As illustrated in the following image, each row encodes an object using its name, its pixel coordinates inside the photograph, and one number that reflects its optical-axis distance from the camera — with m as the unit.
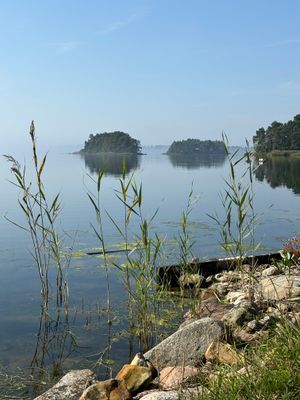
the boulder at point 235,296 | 8.68
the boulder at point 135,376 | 5.48
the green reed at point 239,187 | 7.41
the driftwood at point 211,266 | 11.27
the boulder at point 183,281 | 8.18
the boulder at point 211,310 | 7.74
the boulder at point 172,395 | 4.23
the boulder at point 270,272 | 10.99
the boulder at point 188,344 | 5.93
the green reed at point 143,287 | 7.33
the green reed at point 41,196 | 7.71
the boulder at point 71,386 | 5.71
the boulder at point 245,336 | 5.70
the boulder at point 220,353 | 5.28
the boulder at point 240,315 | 6.41
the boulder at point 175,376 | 5.07
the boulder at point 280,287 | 7.76
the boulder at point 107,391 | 5.26
